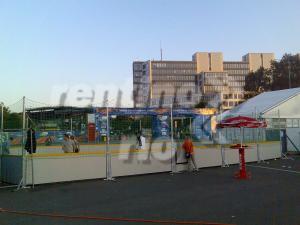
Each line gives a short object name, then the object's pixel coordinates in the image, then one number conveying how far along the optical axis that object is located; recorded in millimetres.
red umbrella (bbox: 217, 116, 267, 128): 11315
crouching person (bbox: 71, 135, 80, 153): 10456
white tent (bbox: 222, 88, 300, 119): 23756
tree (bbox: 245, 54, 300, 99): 50532
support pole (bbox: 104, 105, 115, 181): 10483
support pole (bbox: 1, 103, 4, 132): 10182
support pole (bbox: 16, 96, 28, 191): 8948
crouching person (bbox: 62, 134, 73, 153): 10355
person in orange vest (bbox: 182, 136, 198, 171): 11799
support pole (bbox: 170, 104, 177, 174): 11687
